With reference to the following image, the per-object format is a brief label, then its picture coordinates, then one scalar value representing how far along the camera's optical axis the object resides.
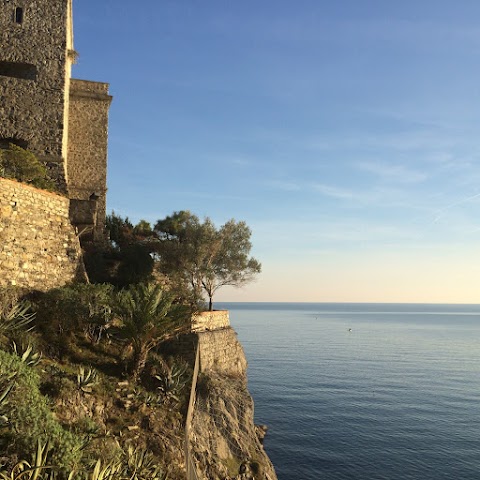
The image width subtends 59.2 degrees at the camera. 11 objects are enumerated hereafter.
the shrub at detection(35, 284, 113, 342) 15.40
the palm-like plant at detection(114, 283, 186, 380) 15.42
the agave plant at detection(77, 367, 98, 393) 13.12
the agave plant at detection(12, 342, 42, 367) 11.87
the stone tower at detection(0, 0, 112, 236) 21.47
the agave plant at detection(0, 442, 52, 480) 8.36
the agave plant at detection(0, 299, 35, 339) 13.13
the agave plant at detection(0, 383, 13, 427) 9.19
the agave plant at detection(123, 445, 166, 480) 11.28
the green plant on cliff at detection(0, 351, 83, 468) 9.20
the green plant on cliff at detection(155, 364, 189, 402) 15.88
